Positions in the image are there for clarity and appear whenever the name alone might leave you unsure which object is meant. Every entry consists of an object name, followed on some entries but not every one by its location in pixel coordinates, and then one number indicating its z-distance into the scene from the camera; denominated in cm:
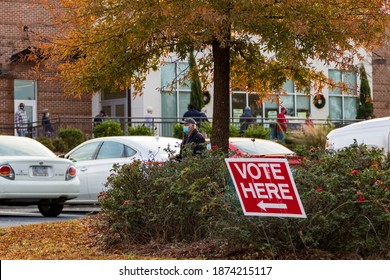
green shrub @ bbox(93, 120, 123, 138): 3108
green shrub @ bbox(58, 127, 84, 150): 3062
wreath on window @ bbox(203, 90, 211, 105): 3753
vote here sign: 841
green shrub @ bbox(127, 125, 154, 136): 3091
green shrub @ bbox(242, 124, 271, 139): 3173
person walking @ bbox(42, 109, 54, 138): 3250
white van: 1502
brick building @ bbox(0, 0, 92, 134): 3700
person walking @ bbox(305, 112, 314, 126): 3207
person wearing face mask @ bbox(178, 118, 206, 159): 1582
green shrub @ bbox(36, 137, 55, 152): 2992
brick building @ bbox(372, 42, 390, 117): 4228
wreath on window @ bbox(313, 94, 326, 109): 4017
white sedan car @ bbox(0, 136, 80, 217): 1688
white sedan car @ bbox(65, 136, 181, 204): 1822
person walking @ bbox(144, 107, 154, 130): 3356
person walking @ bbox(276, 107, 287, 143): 3391
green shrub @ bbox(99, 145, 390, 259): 948
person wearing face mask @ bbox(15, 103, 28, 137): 3353
